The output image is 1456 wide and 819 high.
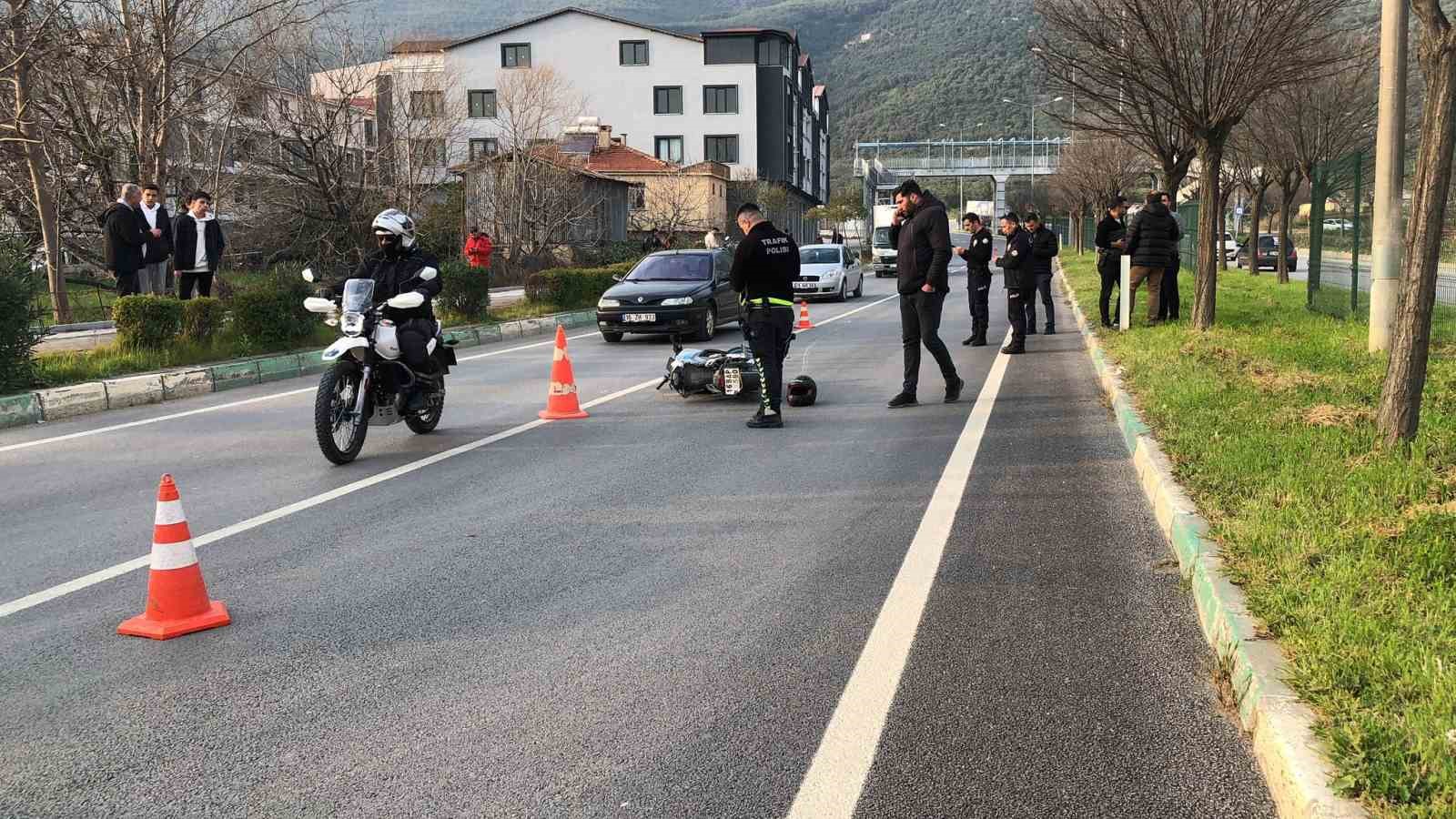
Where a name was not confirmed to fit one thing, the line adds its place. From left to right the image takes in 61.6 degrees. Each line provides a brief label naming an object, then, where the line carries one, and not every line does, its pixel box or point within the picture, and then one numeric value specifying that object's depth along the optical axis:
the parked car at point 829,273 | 29.95
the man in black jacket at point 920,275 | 10.80
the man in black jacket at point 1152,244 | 16.06
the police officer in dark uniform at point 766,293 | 10.02
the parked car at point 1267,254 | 45.29
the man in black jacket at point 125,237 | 14.44
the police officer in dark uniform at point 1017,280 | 15.73
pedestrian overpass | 87.62
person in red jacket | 25.41
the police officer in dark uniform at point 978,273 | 16.39
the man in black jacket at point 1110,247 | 17.59
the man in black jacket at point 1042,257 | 17.31
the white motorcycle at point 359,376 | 8.35
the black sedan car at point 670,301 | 18.31
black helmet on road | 11.30
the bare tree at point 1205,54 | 14.70
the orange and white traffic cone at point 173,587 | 4.88
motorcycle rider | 8.98
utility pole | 12.15
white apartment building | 67.12
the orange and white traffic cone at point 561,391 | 10.70
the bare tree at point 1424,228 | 6.86
